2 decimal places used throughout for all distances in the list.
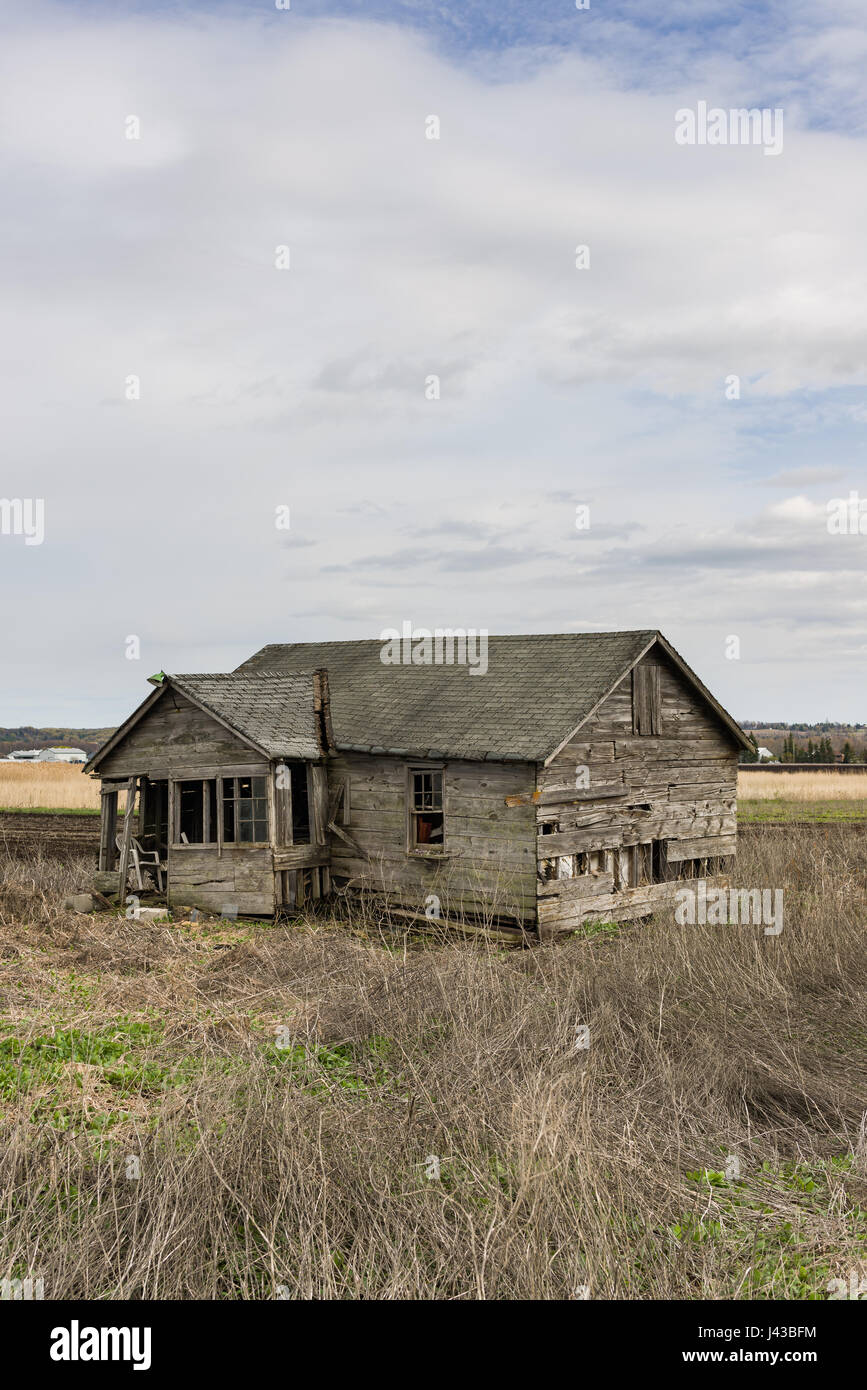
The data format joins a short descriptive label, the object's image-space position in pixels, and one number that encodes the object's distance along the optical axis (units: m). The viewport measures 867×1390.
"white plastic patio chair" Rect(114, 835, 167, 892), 19.44
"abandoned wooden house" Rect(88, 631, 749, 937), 16.45
